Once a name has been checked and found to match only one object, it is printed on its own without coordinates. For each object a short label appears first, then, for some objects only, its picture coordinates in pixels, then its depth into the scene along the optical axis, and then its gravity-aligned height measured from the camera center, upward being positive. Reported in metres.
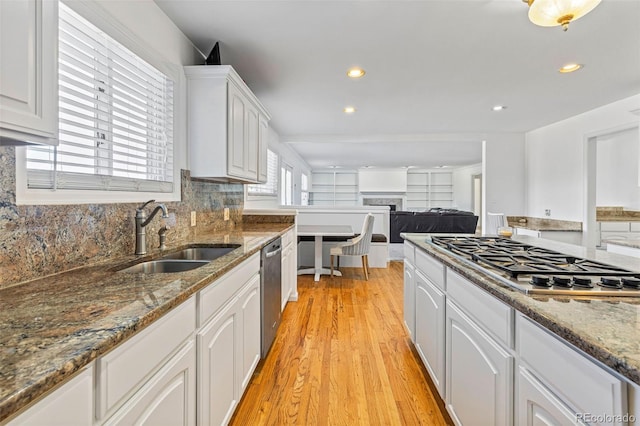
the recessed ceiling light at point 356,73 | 2.81 +1.34
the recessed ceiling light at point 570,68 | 2.70 +1.34
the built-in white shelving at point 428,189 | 11.77 +0.94
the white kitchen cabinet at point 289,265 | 2.85 -0.55
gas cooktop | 0.96 -0.22
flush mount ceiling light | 1.52 +1.07
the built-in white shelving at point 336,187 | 12.08 +1.02
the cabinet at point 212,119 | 2.16 +0.68
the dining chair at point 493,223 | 4.56 -0.15
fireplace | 11.51 +0.45
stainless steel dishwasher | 2.04 -0.59
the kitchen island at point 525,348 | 0.64 -0.39
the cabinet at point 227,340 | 1.16 -0.60
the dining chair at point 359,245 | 4.30 -0.47
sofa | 7.50 -0.25
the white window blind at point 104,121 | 1.26 +0.47
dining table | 4.16 -0.31
